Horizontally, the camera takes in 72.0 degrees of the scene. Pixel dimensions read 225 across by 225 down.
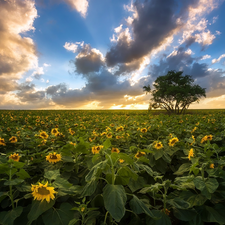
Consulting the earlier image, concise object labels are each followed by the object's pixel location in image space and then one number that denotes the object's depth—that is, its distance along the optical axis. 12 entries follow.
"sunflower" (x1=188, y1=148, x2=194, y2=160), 2.20
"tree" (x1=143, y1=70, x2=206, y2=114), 30.23
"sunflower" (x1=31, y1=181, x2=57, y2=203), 1.27
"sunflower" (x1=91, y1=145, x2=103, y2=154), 2.27
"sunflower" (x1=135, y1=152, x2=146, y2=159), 2.32
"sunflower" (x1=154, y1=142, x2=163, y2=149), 2.49
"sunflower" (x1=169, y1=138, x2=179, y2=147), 2.78
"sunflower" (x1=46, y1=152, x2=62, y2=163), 2.02
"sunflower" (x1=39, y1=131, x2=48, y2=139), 3.39
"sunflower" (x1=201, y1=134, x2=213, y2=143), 3.16
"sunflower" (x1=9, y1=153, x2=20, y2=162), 2.17
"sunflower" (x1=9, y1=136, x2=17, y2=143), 3.29
